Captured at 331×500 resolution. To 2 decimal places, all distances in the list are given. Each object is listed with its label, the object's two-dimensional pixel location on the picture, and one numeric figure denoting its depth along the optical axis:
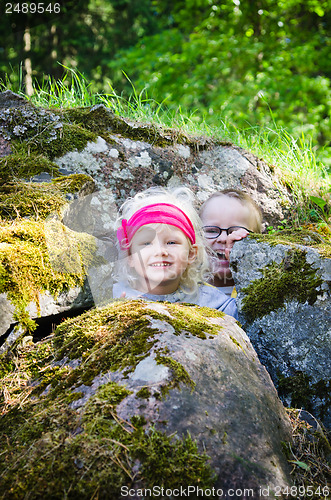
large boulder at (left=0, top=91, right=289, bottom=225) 3.56
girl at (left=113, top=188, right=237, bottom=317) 3.02
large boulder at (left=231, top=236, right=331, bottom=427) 2.42
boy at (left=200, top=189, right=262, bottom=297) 3.76
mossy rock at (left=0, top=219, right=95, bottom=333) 2.15
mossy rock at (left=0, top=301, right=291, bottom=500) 1.29
